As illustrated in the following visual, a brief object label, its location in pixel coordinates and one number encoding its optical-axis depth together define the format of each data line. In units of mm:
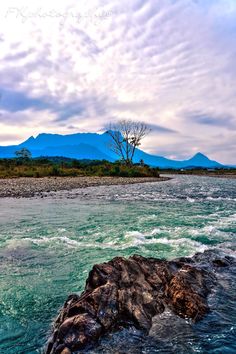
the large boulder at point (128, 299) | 5352
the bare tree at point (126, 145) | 86662
